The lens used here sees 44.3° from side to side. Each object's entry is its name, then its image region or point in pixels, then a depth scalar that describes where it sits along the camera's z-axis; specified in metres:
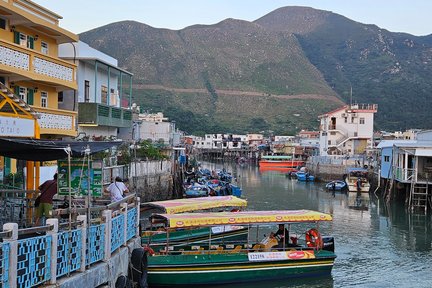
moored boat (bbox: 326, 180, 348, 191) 60.44
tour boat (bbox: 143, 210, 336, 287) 19.16
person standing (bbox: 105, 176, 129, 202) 16.03
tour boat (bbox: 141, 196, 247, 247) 22.31
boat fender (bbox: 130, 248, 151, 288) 14.66
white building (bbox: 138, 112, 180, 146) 63.78
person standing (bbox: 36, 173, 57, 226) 13.42
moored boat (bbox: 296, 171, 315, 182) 75.01
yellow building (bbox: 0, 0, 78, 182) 20.41
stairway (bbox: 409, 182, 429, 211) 43.98
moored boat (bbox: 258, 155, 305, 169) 104.31
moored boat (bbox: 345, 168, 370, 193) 58.81
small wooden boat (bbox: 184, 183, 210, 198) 47.22
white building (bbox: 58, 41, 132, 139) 31.56
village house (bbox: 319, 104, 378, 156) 84.50
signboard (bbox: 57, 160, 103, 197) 13.34
